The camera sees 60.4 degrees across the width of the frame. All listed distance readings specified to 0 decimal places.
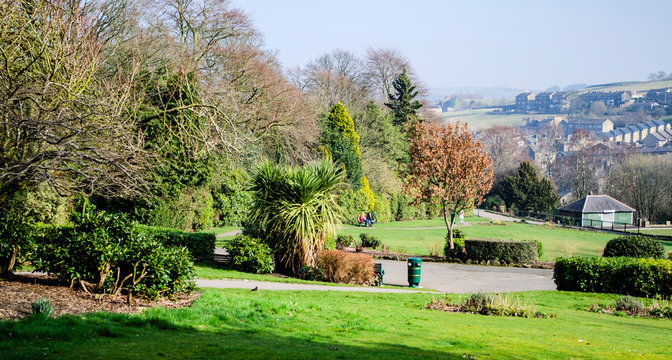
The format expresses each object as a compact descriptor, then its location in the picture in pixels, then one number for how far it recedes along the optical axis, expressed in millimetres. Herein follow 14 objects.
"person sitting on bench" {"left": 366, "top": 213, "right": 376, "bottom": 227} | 47041
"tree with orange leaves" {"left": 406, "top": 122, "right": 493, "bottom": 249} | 29141
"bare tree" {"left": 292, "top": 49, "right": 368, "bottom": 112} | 62938
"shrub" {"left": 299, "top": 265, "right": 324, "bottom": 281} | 18484
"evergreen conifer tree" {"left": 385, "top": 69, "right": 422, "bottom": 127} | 64750
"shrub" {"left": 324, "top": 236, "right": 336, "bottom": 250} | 20069
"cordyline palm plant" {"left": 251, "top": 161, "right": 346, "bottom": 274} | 18219
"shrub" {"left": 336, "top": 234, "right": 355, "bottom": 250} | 28747
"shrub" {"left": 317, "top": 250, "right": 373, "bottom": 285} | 18500
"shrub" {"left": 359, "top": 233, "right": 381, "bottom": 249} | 29953
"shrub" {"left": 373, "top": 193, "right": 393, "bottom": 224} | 52719
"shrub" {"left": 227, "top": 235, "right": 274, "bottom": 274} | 18312
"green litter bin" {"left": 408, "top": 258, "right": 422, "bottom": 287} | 19031
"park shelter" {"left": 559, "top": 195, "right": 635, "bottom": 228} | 61469
